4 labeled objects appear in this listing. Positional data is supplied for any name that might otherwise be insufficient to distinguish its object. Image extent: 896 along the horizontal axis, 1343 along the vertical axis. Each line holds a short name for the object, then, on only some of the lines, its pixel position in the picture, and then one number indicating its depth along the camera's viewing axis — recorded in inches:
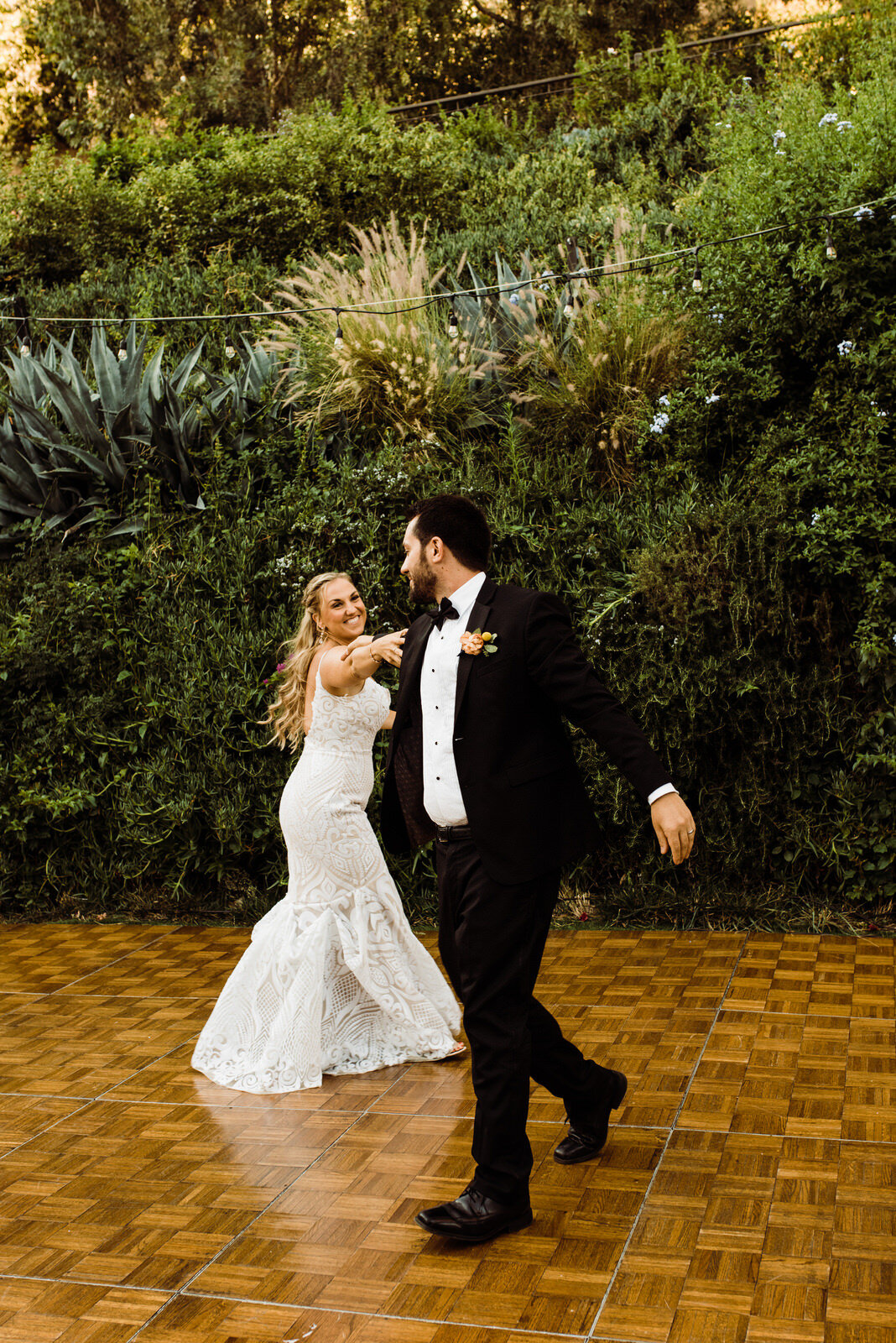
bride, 156.3
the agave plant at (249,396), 266.8
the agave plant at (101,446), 261.1
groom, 108.4
